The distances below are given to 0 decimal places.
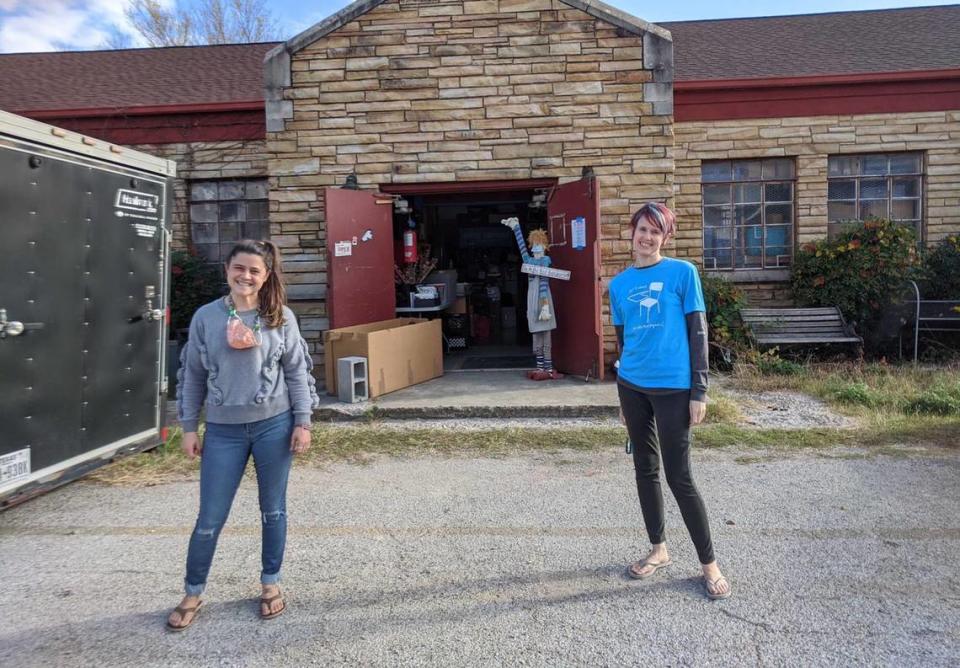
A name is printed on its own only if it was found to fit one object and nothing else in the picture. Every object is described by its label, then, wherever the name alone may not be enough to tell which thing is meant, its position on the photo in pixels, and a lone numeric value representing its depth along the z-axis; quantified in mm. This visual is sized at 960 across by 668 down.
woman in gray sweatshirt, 3121
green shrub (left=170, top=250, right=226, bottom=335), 10344
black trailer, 4184
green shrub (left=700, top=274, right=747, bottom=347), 9594
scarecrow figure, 8586
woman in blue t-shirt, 3363
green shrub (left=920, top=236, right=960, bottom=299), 10328
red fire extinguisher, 10216
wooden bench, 9664
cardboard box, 7828
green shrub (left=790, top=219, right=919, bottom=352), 9961
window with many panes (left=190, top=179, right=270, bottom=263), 11008
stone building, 8742
